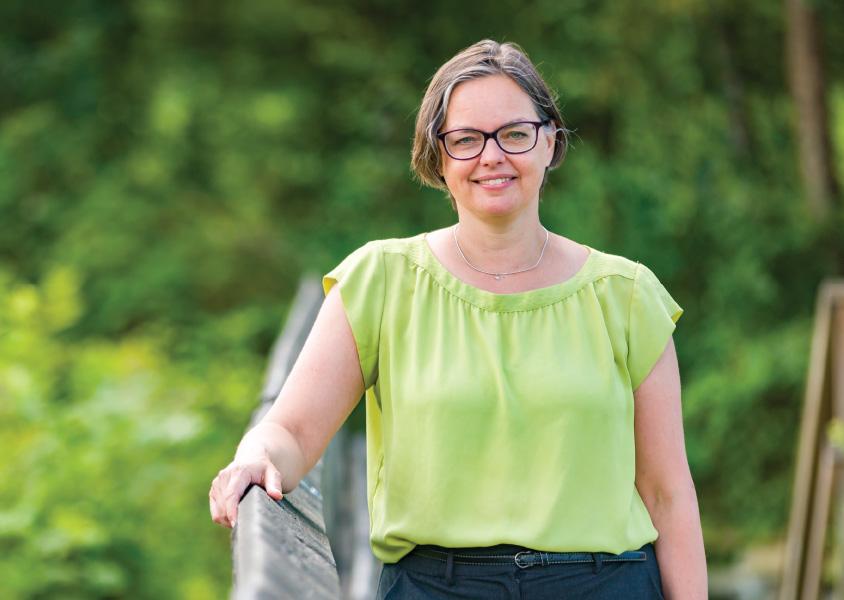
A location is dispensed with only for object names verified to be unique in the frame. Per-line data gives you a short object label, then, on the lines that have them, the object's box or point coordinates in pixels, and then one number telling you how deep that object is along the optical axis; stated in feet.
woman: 13.66
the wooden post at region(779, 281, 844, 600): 42.14
